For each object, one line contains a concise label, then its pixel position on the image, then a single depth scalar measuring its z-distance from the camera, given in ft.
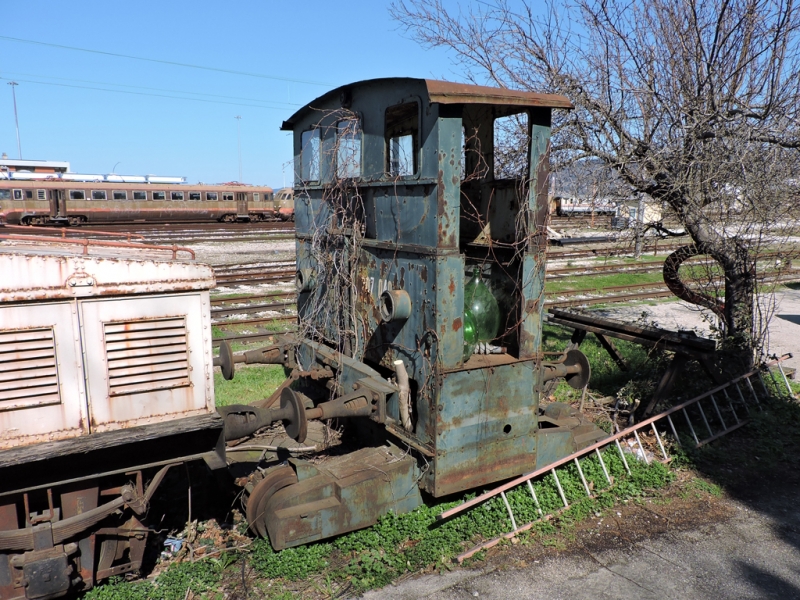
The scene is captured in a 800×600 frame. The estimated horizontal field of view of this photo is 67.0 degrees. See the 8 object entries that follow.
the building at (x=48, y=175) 136.74
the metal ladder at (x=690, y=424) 17.83
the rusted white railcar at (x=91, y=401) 12.92
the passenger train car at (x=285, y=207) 134.10
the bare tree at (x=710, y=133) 23.94
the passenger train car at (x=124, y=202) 108.17
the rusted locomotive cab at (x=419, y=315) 15.92
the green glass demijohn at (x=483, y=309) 19.04
